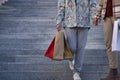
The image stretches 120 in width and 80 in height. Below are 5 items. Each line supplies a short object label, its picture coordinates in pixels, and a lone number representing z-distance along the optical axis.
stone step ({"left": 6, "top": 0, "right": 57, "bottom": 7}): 16.06
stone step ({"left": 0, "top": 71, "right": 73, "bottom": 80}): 7.73
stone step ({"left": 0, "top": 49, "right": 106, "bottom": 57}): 9.30
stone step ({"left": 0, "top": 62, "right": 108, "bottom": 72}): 8.12
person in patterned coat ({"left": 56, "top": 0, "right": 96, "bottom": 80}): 7.26
